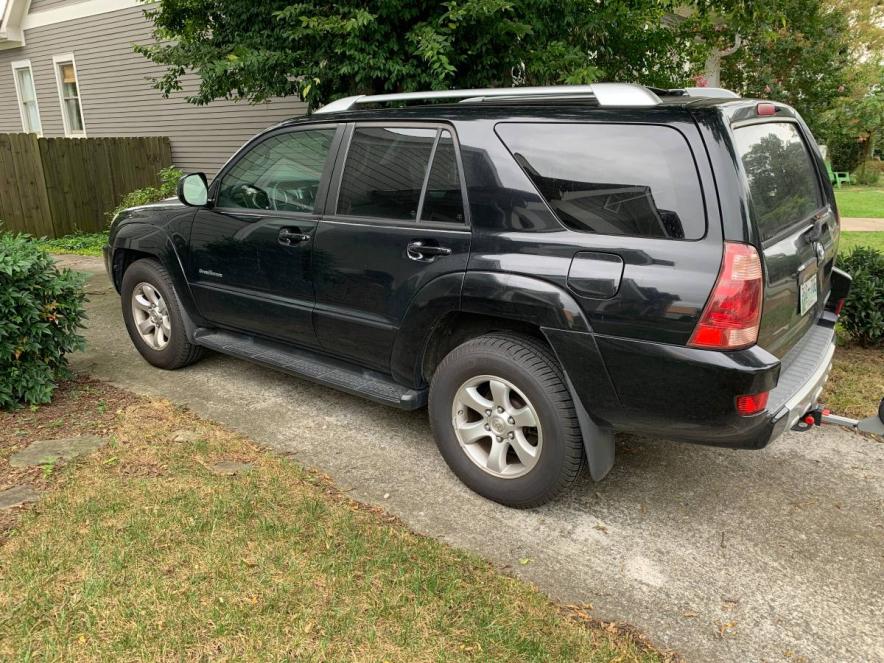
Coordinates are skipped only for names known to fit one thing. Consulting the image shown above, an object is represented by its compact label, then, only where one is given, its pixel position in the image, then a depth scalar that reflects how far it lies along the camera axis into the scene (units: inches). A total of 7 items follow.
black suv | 101.8
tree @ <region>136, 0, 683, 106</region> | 219.5
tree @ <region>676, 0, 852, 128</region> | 560.4
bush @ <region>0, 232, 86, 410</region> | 163.0
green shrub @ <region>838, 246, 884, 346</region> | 197.6
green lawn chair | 771.0
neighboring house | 473.4
